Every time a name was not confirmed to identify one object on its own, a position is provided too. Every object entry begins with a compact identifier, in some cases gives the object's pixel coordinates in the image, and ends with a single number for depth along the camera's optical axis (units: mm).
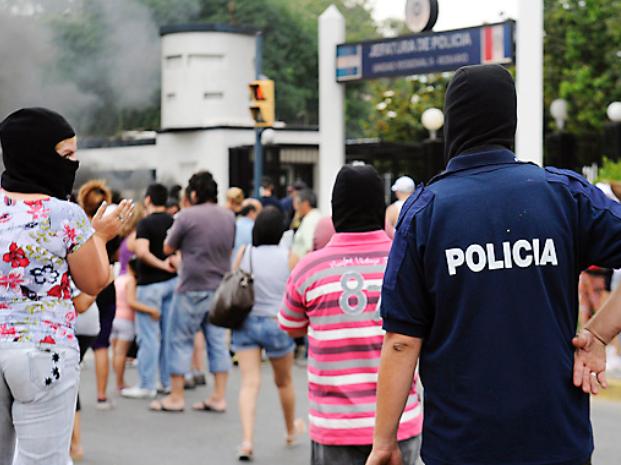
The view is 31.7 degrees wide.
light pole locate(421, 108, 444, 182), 18688
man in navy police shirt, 2838
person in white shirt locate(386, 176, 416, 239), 11227
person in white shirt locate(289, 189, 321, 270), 10852
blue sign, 14977
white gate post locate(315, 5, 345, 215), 17906
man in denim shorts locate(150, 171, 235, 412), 8938
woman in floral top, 3932
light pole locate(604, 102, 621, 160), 19328
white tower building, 29516
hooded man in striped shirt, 4566
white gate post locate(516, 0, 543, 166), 14672
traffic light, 16984
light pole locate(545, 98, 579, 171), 20359
